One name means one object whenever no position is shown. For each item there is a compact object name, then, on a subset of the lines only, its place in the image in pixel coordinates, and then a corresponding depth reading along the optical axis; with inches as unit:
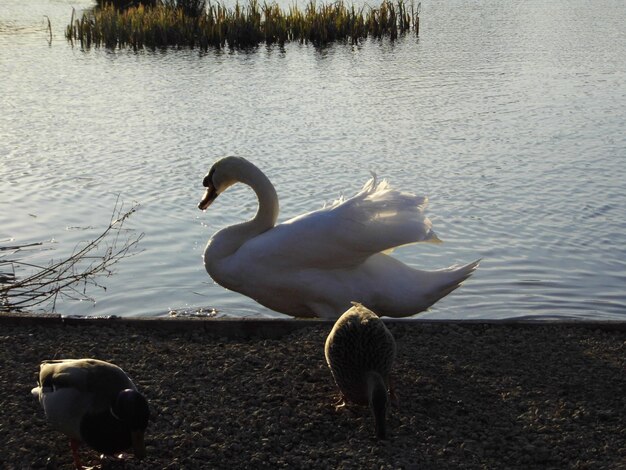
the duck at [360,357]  178.5
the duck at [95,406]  155.3
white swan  247.3
